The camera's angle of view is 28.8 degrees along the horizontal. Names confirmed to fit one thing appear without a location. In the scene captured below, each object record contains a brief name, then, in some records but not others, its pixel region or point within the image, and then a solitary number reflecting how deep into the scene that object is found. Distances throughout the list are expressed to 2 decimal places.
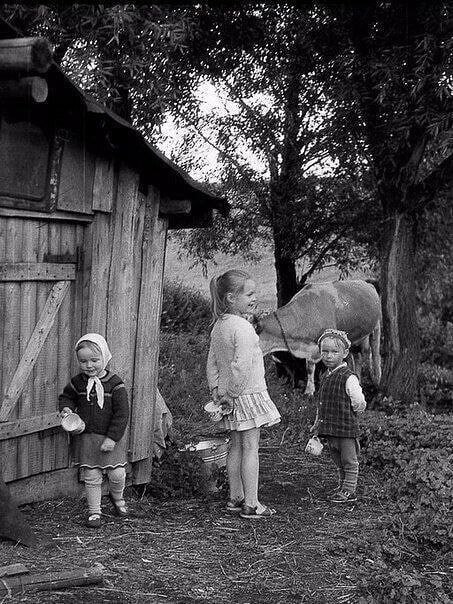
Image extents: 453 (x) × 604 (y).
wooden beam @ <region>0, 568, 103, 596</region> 4.56
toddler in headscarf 5.86
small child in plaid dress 7.09
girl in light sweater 6.21
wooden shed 5.72
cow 13.25
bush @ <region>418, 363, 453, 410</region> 14.58
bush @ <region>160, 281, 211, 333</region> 19.14
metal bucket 7.30
